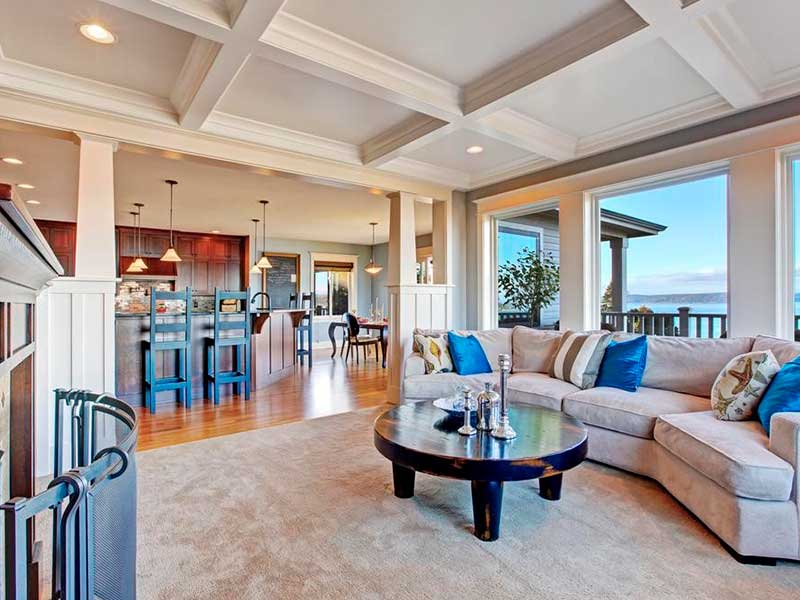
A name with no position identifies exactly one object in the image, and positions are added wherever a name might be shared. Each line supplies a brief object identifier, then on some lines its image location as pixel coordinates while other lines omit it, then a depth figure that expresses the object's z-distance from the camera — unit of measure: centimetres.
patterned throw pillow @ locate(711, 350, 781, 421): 240
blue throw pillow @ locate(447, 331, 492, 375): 407
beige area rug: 174
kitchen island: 467
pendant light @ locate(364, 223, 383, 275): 961
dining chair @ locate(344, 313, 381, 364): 773
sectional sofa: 189
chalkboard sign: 1000
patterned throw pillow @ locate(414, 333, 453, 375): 410
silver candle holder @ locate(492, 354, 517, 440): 228
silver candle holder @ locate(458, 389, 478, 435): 233
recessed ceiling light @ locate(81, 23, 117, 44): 242
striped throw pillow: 343
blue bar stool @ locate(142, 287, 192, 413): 450
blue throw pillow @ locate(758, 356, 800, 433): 215
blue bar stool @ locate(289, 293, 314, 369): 759
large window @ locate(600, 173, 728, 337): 358
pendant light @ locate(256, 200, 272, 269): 795
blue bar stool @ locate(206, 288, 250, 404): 496
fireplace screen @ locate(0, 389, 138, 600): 57
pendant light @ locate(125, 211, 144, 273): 747
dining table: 755
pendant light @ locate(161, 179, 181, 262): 693
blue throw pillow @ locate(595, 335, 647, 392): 321
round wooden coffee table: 198
